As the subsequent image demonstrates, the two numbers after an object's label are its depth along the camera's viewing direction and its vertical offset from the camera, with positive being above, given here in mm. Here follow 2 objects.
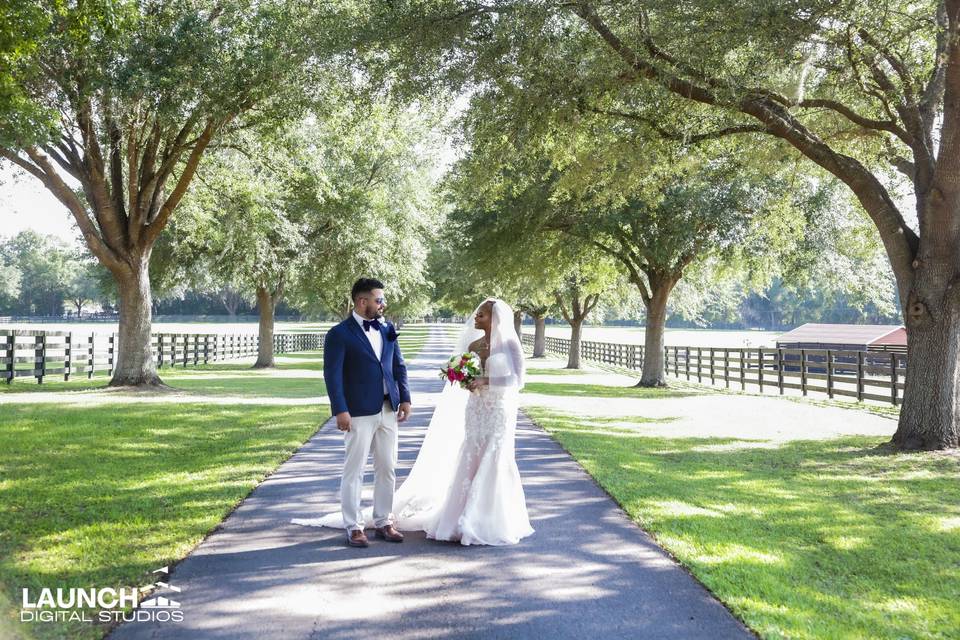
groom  5797 -554
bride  5992 -1133
